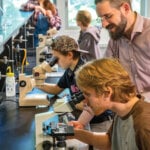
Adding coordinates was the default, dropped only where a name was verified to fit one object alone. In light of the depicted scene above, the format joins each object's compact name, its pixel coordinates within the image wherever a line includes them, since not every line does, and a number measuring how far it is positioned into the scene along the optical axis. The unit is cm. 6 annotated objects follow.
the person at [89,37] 521
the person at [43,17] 600
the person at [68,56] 316
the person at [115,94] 176
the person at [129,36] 252
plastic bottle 343
